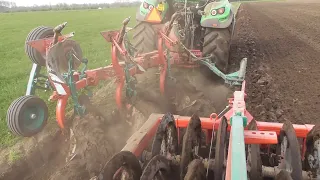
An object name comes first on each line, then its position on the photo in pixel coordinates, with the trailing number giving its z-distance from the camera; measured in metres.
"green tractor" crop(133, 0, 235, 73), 5.97
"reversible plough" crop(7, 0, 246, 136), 3.67
